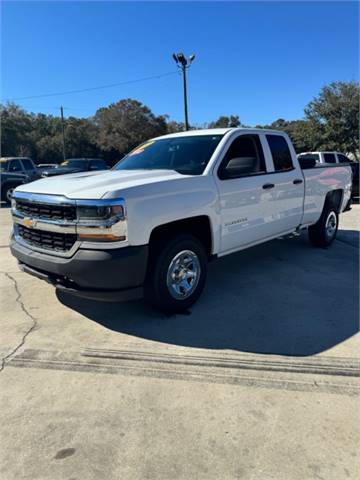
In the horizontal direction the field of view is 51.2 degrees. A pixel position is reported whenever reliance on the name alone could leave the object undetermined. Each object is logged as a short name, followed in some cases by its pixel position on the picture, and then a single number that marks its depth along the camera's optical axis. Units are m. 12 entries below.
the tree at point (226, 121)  64.14
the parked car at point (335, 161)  14.62
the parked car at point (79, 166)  17.40
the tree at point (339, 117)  25.11
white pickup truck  3.31
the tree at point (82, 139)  50.38
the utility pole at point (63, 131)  44.22
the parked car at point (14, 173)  15.66
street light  18.91
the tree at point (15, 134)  43.62
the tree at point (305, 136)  27.14
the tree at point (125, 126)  48.31
